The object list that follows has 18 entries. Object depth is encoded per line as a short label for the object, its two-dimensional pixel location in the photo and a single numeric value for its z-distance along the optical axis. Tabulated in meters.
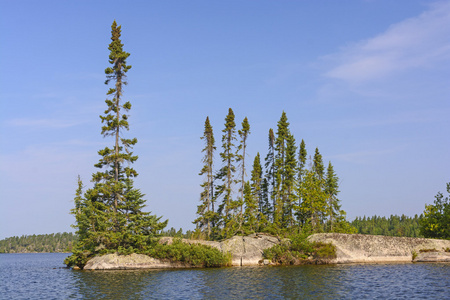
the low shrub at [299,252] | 47.28
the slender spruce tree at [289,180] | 64.81
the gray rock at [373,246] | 48.41
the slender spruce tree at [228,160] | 59.88
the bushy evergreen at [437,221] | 58.72
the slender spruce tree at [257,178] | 75.16
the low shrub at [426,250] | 49.12
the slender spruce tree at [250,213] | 56.67
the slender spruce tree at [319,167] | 81.06
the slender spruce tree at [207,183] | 63.56
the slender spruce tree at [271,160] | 71.81
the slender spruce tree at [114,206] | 45.41
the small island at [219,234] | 45.19
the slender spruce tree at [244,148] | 57.67
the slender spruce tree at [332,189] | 79.90
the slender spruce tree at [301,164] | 64.53
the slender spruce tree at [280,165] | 64.50
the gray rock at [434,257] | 48.59
